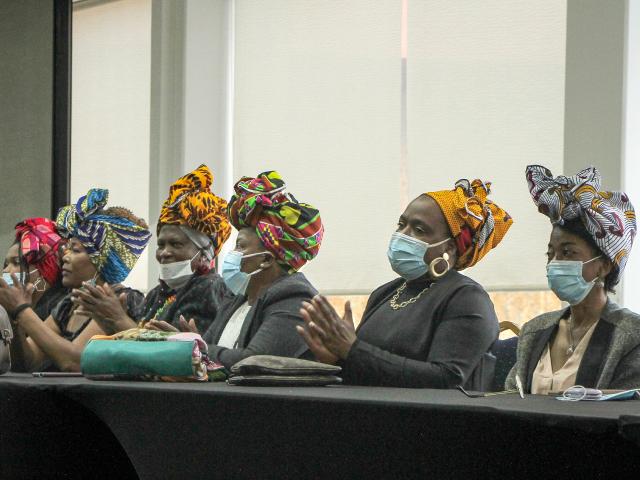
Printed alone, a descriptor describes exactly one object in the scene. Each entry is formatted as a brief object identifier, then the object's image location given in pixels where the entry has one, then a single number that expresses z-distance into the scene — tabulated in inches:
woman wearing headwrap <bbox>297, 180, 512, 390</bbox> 229.9
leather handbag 208.9
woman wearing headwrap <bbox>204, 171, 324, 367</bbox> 288.9
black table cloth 150.8
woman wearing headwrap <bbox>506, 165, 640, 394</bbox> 241.1
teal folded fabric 230.8
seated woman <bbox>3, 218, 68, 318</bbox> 386.2
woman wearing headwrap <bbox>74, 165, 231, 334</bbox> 320.9
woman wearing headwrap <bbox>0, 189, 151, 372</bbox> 329.8
